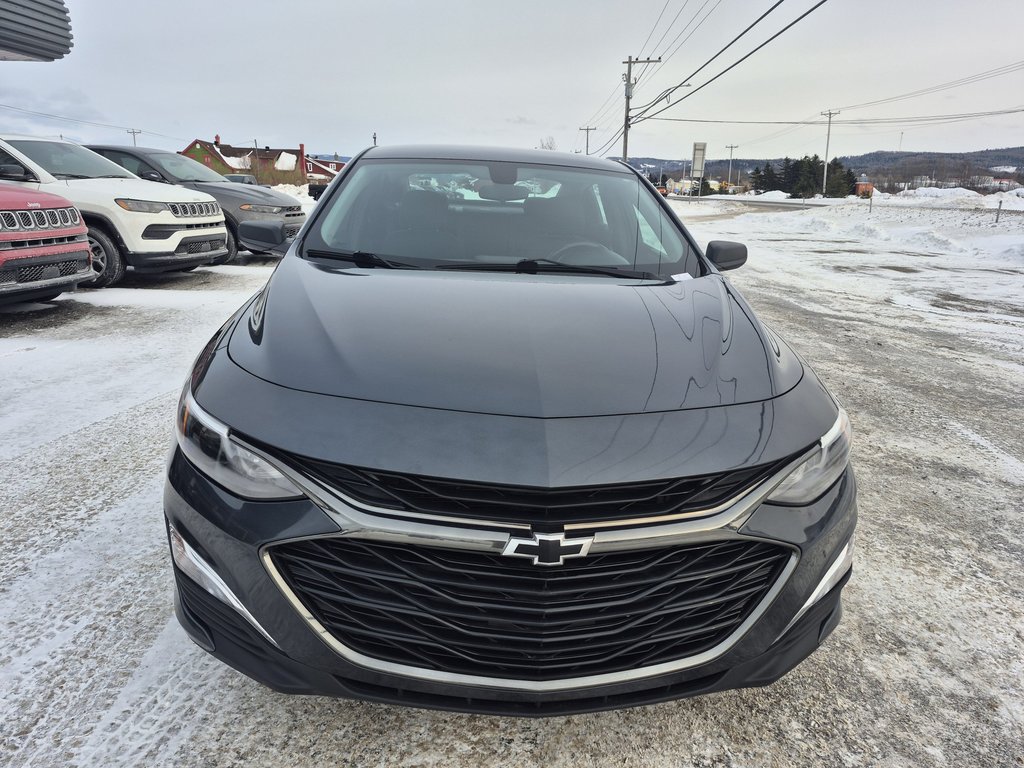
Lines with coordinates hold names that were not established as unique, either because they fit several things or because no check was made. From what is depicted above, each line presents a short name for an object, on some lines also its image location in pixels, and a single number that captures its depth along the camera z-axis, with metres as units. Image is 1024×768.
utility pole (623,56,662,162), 36.84
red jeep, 5.30
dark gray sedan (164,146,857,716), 1.35
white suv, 7.24
